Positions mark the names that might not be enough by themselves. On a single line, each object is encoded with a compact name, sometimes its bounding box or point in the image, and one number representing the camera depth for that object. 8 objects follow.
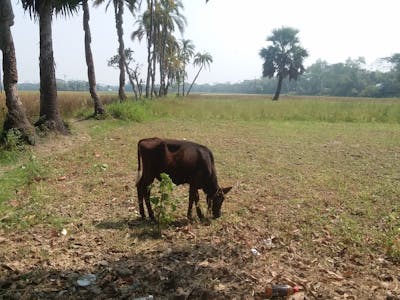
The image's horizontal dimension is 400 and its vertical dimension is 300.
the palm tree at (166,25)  34.93
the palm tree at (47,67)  12.43
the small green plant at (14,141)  9.81
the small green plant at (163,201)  5.16
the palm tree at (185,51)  58.59
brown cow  5.65
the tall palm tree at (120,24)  22.62
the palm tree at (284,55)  57.84
